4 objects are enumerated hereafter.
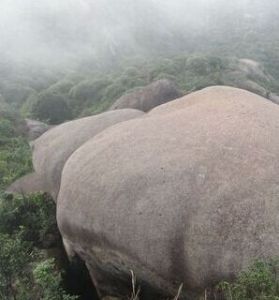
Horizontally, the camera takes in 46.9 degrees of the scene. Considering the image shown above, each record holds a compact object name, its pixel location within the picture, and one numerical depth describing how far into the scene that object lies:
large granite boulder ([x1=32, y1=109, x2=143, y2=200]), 6.88
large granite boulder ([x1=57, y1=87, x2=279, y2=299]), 4.50
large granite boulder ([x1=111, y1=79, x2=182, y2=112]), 10.77
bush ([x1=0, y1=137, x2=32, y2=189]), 9.23
